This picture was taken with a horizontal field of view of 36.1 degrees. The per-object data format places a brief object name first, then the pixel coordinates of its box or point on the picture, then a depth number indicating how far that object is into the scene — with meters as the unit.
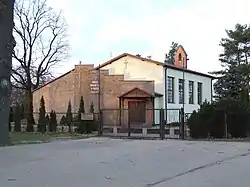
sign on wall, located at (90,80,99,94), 39.05
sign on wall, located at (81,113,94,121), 26.28
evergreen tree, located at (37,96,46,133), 28.78
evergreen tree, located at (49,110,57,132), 28.77
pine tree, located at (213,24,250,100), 49.88
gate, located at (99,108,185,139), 22.41
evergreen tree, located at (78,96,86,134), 26.75
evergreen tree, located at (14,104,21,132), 29.81
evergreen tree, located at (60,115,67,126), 30.10
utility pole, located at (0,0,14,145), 17.30
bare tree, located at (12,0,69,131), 44.15
